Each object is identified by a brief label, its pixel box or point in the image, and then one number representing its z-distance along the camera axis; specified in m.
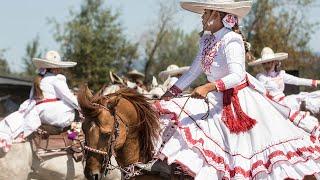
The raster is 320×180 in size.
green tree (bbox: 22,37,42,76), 47.11
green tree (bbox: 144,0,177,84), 40.41
